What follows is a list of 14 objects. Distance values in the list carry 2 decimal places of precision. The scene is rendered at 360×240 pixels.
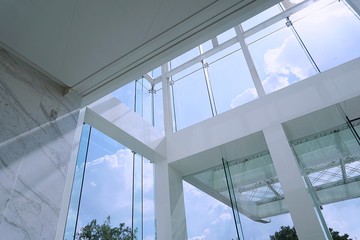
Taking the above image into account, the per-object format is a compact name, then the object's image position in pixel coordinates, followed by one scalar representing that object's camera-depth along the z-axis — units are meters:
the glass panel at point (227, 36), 6.56
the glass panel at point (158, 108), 6.09
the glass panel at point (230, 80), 5.51
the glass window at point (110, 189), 3.54
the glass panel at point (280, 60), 5.02
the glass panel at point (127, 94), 4.88
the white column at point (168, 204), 4.77
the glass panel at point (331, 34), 4.73
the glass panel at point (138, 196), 4.56
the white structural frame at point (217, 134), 3.96
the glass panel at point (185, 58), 6.95
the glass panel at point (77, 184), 3.20
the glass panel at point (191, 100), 5.88
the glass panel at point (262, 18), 6.21
